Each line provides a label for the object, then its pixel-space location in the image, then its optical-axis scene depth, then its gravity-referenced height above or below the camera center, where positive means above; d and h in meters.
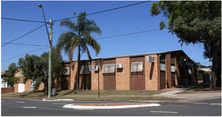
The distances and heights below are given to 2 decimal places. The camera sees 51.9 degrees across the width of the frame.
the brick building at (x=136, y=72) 27.42 -0.01
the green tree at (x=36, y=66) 29.83 +0.87
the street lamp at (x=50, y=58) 24.44 +1.51
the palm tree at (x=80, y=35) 28.70 +4.76
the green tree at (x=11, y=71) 34.22 +0.27
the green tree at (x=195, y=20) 22.20 +5.33
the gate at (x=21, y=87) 43.84 -2.76
